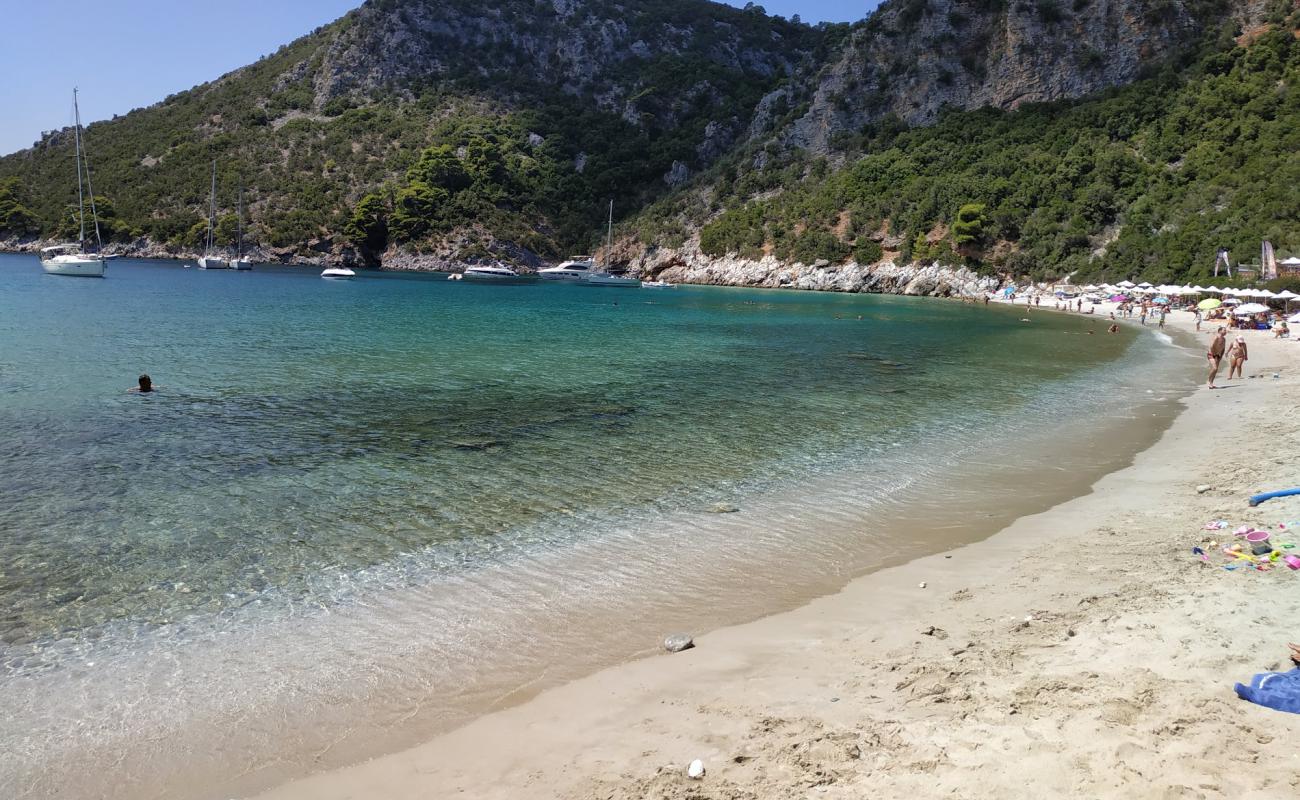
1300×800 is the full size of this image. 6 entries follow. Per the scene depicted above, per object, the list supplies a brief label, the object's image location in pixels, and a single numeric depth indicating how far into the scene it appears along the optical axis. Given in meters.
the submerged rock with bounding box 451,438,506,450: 13.77
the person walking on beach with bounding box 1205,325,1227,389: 21.98
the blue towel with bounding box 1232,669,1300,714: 4.56
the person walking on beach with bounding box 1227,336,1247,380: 23.19
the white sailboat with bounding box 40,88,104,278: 67.31
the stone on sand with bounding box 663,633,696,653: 6.35
